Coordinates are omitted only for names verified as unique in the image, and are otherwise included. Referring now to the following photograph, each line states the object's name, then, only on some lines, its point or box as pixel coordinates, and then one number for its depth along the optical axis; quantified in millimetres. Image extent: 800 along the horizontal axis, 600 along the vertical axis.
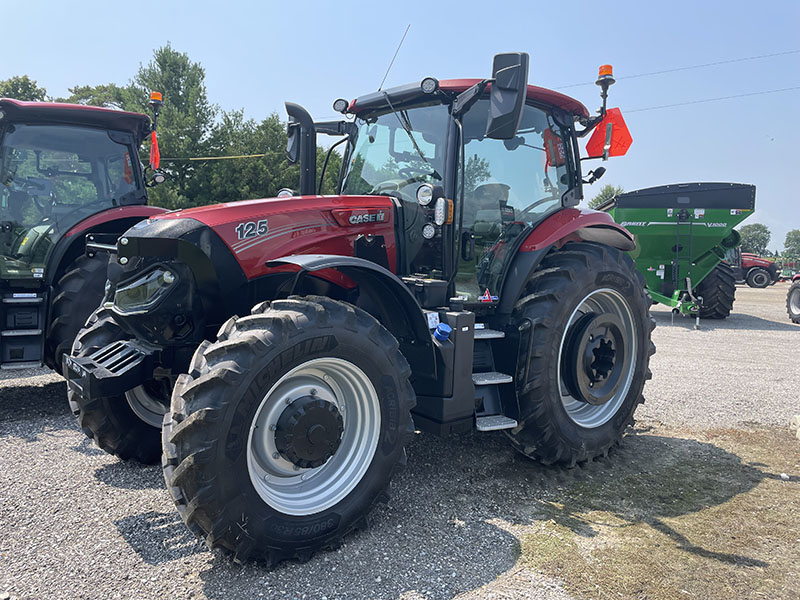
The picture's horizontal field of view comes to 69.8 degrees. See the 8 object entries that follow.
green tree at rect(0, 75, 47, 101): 29031
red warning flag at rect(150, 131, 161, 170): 6323
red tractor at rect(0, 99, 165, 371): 5070
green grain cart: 11602
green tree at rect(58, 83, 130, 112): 26070
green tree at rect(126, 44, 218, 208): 23203
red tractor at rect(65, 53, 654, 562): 2516
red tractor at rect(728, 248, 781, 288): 26016
